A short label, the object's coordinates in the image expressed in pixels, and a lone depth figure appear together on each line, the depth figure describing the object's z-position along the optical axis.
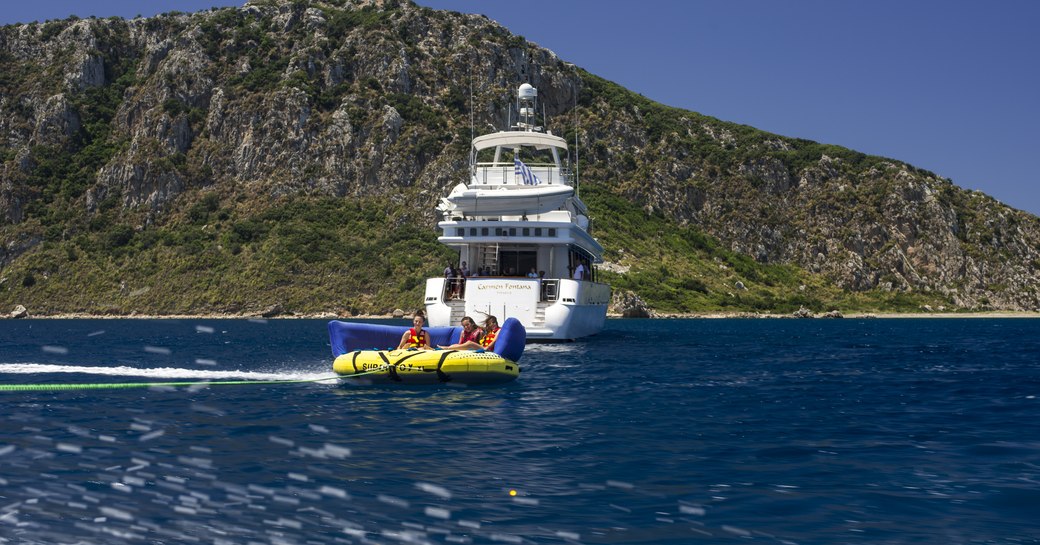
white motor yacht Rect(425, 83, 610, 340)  38.47
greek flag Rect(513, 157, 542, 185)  47.19
